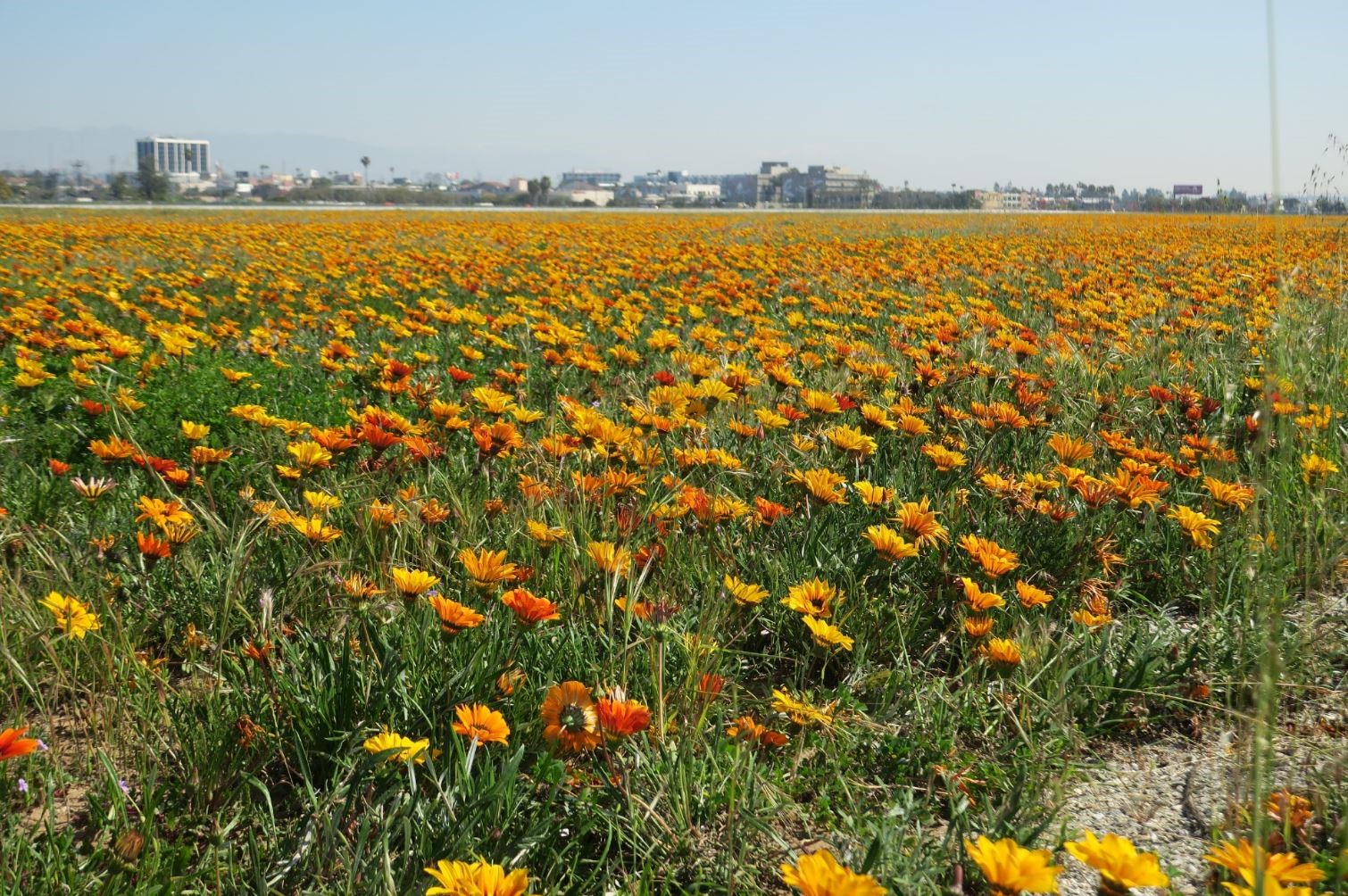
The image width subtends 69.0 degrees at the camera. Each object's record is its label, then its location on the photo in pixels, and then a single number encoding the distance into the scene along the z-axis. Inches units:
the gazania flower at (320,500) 83.7
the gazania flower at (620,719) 53.0
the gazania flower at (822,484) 89.4
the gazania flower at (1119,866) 40.4
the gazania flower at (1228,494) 92.1
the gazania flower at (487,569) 65.5
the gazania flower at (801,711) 62.5
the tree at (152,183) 2322.1
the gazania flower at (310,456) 90.0
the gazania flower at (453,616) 60.1
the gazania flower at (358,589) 69.1
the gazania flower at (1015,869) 39.7
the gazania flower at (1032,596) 77.5
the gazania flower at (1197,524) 86.2
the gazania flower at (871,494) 87.9
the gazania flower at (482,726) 55.5
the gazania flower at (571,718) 55.2
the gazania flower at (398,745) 54.4
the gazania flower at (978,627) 73.9
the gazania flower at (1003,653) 67.6
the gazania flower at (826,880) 38.7
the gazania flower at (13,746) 44.8
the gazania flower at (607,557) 69.7
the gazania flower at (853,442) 104.1
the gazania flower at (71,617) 66.1
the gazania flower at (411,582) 63.7
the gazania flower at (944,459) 102.2
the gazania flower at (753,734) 63.4
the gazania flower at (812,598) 71.2
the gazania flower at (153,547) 73.2
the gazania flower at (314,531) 76.6
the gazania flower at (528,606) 60.1
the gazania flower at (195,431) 101.2
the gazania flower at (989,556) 76.2
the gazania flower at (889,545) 78.5
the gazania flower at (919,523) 83.9
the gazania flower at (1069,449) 104.6
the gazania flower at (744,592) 73.4
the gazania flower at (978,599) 73.6
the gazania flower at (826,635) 68.6
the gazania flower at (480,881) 41.9
